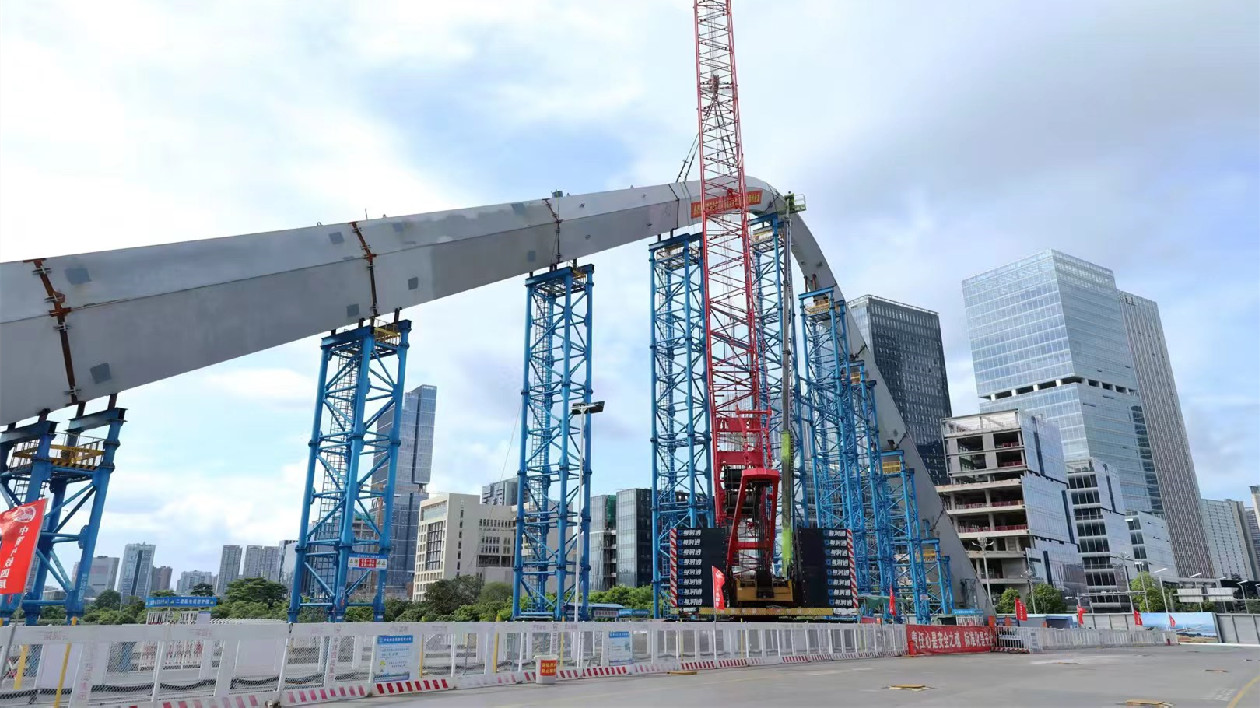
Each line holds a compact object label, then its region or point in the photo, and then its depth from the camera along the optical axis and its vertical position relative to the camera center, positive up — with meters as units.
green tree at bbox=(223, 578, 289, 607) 104.62 +1.14
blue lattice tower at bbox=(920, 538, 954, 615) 71.19 +1.84
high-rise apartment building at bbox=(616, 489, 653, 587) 149.38 +11.51
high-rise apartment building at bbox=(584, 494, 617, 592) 159.25 +9.07
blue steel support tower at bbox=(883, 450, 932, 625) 66.56 +4.58
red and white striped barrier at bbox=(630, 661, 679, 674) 26.00 -2.33
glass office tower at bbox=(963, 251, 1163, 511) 166.75 +50.01
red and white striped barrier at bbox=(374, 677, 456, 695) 19.11 -2.12
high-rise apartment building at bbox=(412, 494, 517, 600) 170.12 +12.43
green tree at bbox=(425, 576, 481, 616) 111.12 +0.53
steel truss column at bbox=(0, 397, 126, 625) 28.91 +4.66
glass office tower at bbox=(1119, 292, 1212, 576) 189.88 +15.03
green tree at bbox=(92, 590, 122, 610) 116.85 +0.20
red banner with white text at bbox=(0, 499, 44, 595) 13.83 +1.06
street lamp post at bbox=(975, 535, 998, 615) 97.85 +3.34
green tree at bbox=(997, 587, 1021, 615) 99.50 -1.14
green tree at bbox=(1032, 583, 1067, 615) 100.31 -0.94
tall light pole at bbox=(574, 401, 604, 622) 33.44 +6.87
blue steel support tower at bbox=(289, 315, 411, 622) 32.09 +5.67
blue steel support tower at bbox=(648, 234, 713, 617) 49.16 +12.32
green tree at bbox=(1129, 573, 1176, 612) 105.80 -0.52
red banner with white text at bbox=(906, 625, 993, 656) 40.00 -2.43
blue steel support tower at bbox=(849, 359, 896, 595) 65.00 +9.67
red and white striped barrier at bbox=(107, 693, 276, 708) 14.98 -1.94
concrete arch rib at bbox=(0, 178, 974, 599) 18.73 +8.62
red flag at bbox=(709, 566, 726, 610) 36.84 +0.22
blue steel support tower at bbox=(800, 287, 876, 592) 63.88 +14.42
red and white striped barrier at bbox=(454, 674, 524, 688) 20.88 -2.18
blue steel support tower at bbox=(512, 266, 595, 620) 41.53 +8.34
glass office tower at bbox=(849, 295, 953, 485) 176.38 +36.13
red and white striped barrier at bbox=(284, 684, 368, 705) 17.08 -2.08
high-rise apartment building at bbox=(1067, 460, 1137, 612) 132.38 +10.02
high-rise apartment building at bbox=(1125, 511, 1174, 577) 154.00 +9.85
